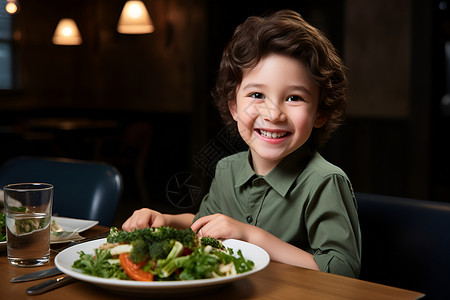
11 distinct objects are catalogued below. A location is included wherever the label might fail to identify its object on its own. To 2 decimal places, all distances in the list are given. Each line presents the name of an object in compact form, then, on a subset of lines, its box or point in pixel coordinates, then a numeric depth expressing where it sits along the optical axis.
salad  0.85
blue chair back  1.76
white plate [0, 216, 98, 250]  1.32
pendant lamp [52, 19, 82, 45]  6.27
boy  1.21
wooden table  0.86
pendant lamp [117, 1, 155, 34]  4.86
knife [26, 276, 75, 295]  0.87
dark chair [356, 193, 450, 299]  1.25
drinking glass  1.02
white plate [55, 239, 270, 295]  0.80
